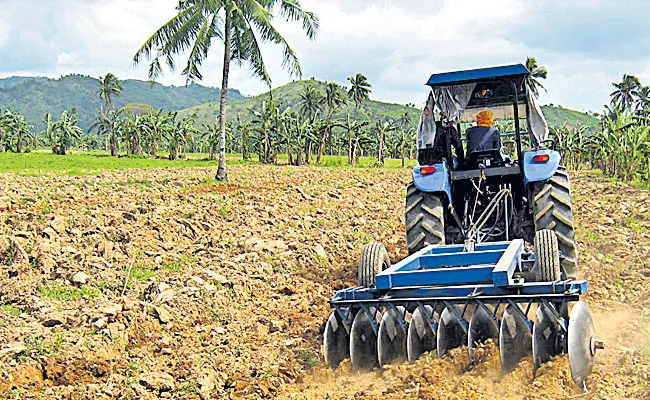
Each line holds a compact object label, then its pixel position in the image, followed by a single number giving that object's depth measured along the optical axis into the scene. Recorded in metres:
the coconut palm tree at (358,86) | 59.50
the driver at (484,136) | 6.77
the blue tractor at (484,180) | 6.23
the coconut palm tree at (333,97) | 54.86
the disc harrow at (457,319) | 4.20
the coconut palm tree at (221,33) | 18.16
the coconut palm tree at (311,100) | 60.78
